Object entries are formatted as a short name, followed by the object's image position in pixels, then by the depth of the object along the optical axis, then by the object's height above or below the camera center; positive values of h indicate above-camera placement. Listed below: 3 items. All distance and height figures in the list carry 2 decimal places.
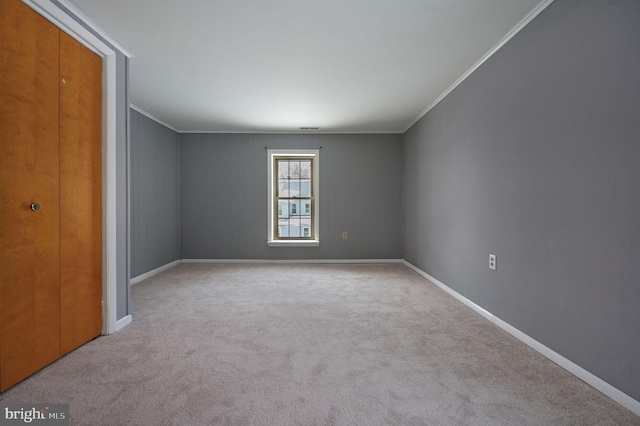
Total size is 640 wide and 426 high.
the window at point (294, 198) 5.81 +0.21
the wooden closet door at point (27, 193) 1.68 +0.09
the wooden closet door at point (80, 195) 2.08 +0.10
